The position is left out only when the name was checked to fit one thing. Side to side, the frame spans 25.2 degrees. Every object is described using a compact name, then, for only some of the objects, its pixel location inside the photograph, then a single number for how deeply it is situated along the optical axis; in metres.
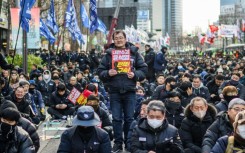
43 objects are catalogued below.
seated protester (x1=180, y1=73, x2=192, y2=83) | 14.31
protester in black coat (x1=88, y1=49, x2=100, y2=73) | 29.92
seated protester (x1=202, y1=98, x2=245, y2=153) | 7.38
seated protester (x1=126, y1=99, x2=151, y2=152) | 8.83
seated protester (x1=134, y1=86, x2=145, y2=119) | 11.12
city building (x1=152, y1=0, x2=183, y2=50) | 144.53
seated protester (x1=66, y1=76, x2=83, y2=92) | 15.56
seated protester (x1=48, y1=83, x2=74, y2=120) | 13.49
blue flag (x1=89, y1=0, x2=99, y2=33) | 23.77
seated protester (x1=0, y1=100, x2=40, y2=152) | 7.67
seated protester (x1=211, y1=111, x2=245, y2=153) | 5.37
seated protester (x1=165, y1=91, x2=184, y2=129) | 10.42
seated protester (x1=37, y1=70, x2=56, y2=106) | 17.48
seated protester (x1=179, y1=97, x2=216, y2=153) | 8.52
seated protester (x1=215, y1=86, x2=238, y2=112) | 9.68
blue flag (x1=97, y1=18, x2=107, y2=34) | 28.24
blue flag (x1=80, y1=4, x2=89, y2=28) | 28.58
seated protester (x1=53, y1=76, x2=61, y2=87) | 17.63
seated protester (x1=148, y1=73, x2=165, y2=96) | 14.37
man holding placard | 8.83
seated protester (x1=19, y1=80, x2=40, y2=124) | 12.04
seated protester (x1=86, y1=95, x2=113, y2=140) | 9.24
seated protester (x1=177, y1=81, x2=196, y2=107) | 11.82
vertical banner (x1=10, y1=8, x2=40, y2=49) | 18.23
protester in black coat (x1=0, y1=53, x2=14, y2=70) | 9.70
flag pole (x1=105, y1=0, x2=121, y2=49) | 18.67
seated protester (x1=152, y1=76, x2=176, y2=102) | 12.09
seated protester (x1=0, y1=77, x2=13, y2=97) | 12.73
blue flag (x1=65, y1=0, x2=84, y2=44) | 25.95
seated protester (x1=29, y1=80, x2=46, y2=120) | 13.72
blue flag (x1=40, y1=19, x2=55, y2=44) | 27.03
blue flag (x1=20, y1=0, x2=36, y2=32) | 15.69
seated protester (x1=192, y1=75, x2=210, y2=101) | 12.72
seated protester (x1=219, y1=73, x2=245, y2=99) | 13.45
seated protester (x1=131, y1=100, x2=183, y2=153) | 6.94
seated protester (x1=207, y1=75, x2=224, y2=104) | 14.84
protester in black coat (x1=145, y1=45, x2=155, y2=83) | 21.02
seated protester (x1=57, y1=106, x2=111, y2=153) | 6.79
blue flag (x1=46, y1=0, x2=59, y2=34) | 23.71
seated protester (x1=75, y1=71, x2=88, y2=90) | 17.20
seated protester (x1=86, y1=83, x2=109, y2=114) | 12.19
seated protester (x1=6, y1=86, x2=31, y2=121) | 10.88
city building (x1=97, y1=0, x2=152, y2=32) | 70.22
